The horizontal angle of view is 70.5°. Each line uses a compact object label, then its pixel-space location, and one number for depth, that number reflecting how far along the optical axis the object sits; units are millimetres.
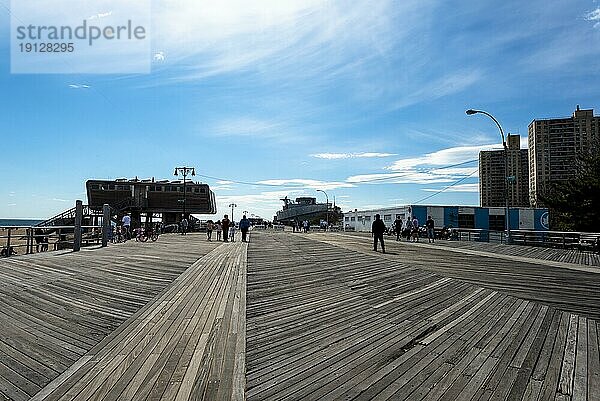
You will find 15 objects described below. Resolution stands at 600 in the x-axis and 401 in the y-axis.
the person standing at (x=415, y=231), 27855
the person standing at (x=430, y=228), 27988
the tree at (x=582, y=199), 30984
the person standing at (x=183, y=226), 40062
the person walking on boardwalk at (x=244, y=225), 26002
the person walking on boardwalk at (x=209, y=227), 29372
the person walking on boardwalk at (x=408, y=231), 30261
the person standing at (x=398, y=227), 28414
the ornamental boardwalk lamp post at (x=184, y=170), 51250
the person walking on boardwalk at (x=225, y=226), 26717
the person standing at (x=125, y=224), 24719
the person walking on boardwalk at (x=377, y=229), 17828
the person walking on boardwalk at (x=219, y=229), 29175
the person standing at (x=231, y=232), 30338
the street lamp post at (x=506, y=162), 23531
